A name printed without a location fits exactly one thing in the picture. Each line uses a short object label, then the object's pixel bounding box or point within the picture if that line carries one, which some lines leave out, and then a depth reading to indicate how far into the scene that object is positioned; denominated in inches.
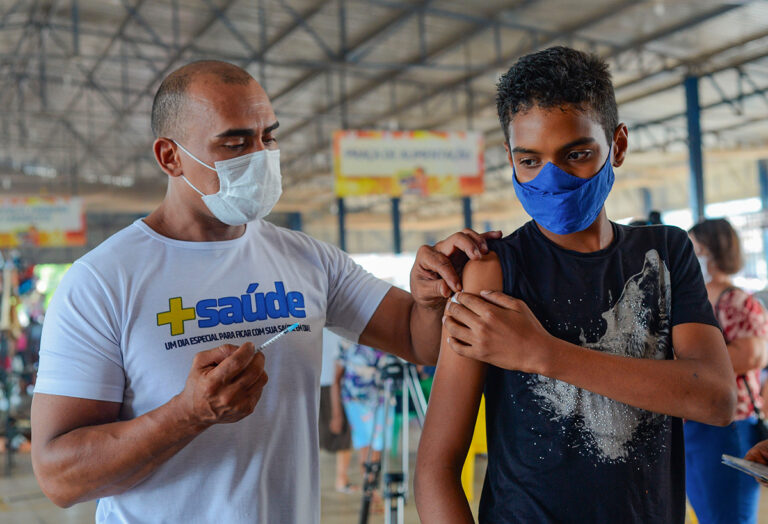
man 46.1
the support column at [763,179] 601.4
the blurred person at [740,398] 91.0
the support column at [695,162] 397.7
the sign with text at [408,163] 335.6
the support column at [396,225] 613.9
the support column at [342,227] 576.1
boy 40.5
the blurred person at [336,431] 207.3
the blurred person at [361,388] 190.9
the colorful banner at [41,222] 405.1
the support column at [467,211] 542.2
